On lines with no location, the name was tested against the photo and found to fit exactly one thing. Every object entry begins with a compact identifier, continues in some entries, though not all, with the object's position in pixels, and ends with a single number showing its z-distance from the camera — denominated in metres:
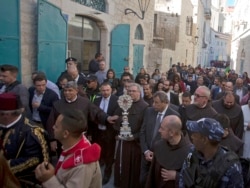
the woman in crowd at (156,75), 11.09
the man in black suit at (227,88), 7.25
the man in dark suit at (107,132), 5.51
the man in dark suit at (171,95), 6.91
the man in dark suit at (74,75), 6.64
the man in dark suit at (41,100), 5.12
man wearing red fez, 2.90
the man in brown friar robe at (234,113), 5.54
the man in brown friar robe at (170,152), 3.49
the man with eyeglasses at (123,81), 7.22
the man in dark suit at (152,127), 4.48
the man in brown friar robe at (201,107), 5.14
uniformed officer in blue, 2.59
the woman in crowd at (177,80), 8.39
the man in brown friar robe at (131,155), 4.96
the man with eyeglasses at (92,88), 6.34
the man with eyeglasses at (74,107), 4.92
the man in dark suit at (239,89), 8.55
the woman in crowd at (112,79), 7.81
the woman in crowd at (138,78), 8.04
